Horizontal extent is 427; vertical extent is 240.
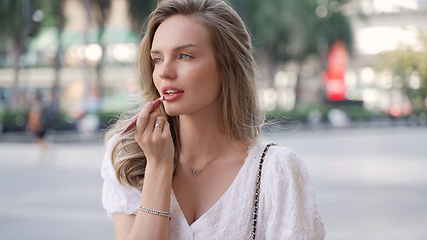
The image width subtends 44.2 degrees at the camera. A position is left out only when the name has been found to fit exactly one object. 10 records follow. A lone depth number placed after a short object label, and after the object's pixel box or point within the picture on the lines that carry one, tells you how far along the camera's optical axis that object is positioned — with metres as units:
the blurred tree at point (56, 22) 23.59
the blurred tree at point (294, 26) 30.08
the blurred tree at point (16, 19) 23.22
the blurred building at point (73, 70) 46.72
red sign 37.81
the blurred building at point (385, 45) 48.88
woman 1.85
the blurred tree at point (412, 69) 46.84
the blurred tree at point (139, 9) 25.17
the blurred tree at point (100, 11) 25.61
